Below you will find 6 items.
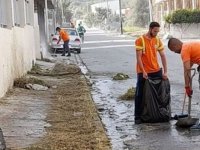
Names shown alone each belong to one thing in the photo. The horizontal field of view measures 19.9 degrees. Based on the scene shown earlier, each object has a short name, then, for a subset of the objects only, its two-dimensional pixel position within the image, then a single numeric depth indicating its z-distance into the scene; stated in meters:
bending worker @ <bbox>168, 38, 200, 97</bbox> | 8.54
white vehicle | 35.44
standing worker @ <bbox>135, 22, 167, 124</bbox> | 9.80
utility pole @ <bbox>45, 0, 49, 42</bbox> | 39.66
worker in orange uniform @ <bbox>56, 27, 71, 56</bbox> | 32.94
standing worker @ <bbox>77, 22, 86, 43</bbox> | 52.08
